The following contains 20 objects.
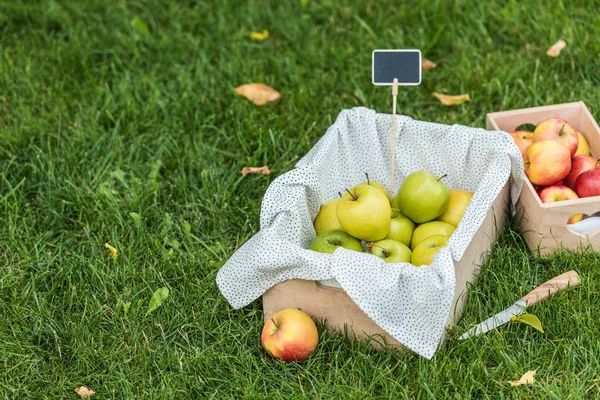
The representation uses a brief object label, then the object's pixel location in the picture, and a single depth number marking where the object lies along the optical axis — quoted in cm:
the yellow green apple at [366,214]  235
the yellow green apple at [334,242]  240
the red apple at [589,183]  255
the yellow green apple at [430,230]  244
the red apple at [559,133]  272
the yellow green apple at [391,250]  236
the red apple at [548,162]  260
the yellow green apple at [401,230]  248
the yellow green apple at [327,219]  256
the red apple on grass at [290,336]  225
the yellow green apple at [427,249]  229
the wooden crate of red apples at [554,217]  246
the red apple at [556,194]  259
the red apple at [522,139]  279
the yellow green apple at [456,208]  253
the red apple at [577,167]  270
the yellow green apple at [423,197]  245
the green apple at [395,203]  265
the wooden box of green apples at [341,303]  226
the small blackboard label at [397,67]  253
